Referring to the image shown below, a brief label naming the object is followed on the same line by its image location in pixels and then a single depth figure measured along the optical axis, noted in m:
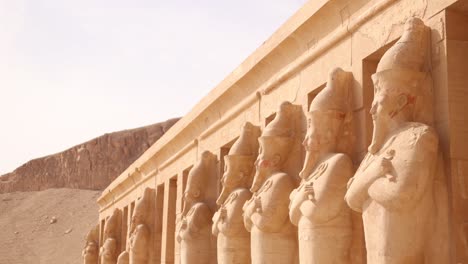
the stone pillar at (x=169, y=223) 12.05
